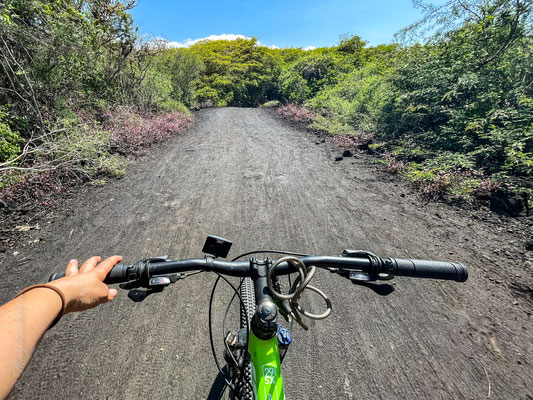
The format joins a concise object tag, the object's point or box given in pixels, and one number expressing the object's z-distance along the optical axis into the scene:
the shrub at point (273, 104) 20.06
